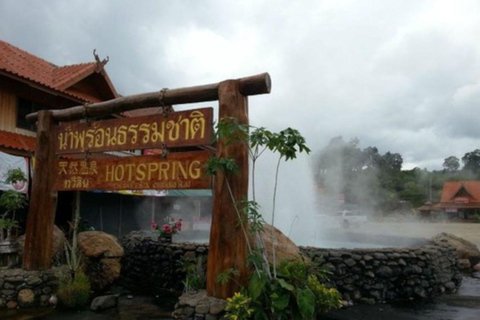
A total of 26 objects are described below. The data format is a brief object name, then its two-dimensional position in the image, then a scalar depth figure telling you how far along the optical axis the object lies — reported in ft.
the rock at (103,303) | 23.67
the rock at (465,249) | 41.47
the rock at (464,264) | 40.65
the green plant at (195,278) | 20.51
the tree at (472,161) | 286.66
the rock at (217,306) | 17.07
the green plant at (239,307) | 15.43
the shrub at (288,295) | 15.35
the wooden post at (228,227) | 17.63
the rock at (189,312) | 17.70
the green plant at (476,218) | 146.00
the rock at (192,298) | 17.82
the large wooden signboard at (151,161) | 17.99
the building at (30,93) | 38.06
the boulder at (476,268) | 40.74
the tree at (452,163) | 313.53
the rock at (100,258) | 28.84
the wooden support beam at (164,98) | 18.57
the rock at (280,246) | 22.62
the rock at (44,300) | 24.29
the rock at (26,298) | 23.81
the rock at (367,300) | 26.30
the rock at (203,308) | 17.31
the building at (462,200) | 160.35
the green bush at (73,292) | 23.91
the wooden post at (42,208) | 25.03
